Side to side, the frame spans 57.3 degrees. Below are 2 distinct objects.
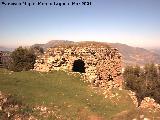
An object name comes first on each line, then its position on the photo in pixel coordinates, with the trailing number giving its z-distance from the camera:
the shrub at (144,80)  32.13
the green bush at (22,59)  35.03
